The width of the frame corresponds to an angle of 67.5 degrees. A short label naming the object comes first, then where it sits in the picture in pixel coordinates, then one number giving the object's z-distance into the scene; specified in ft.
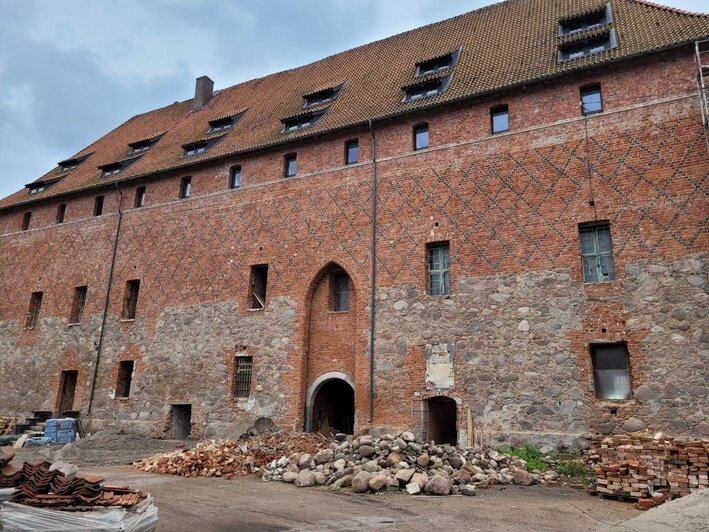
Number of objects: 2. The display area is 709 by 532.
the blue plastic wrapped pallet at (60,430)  55.88
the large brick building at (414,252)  38.09
